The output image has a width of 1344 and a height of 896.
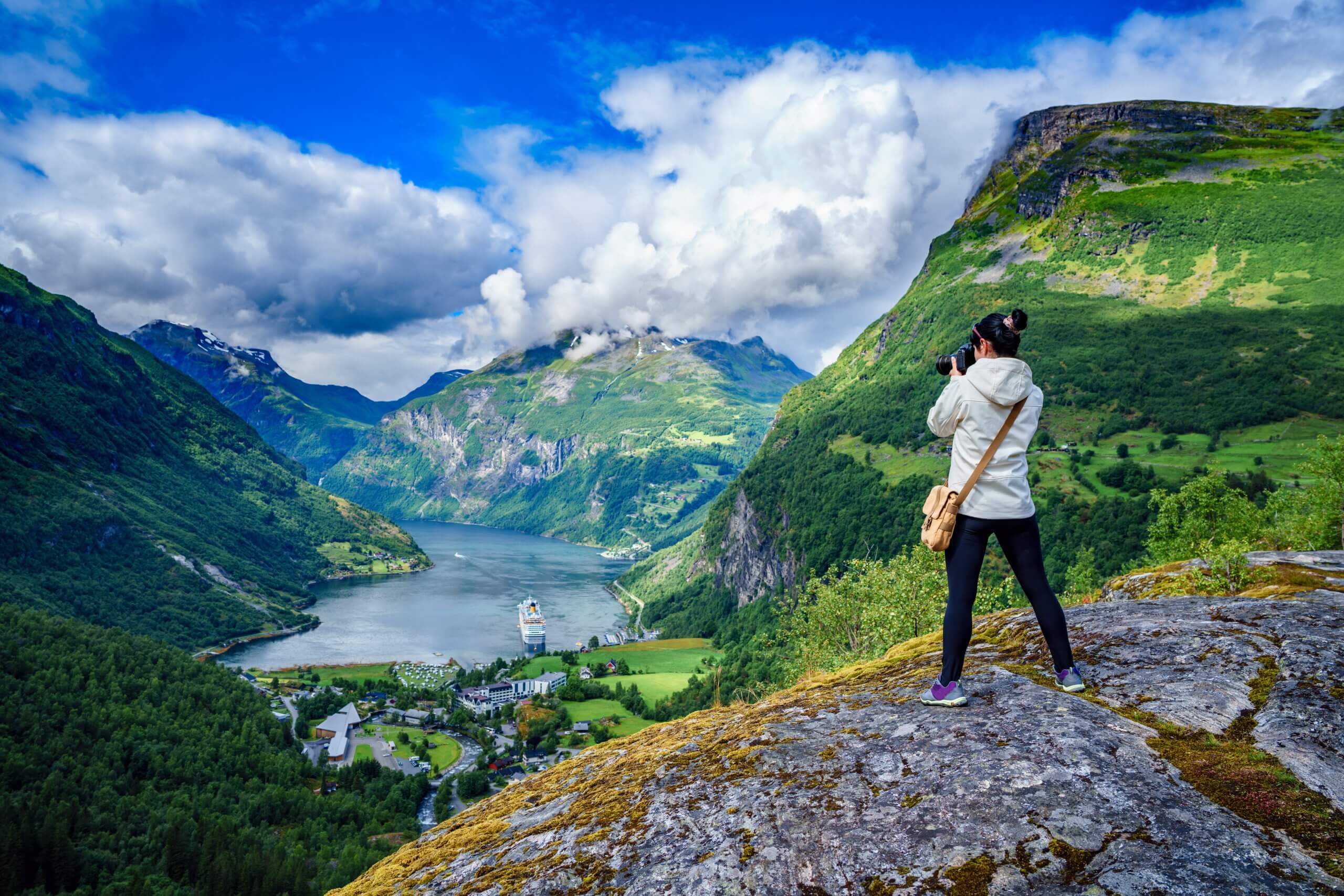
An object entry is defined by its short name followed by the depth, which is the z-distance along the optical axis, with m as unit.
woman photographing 6.02
